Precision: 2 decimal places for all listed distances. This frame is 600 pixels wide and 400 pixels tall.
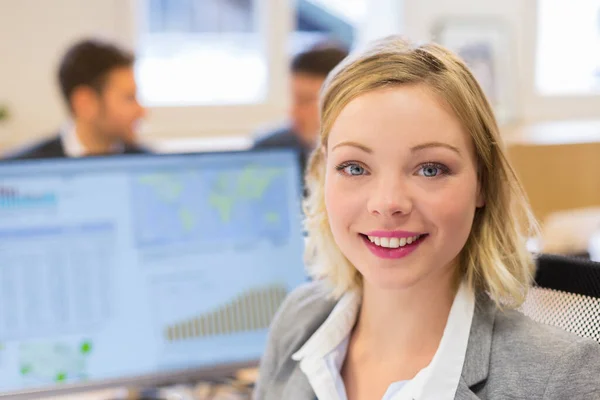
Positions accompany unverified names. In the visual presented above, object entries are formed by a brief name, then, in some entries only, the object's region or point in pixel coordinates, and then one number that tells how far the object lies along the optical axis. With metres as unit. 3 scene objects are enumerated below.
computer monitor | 1.08
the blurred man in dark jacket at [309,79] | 2.57
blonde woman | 0.77
